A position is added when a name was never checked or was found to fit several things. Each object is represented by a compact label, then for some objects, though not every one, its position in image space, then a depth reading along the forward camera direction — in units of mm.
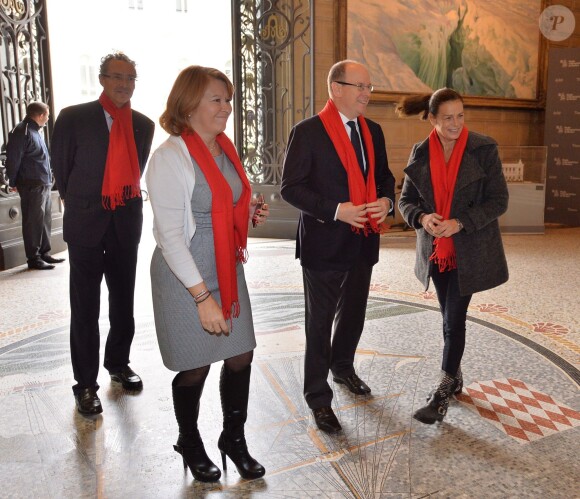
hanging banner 8320
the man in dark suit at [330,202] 2404
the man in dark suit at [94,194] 2633
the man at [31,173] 5629
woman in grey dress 1851
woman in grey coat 2502
